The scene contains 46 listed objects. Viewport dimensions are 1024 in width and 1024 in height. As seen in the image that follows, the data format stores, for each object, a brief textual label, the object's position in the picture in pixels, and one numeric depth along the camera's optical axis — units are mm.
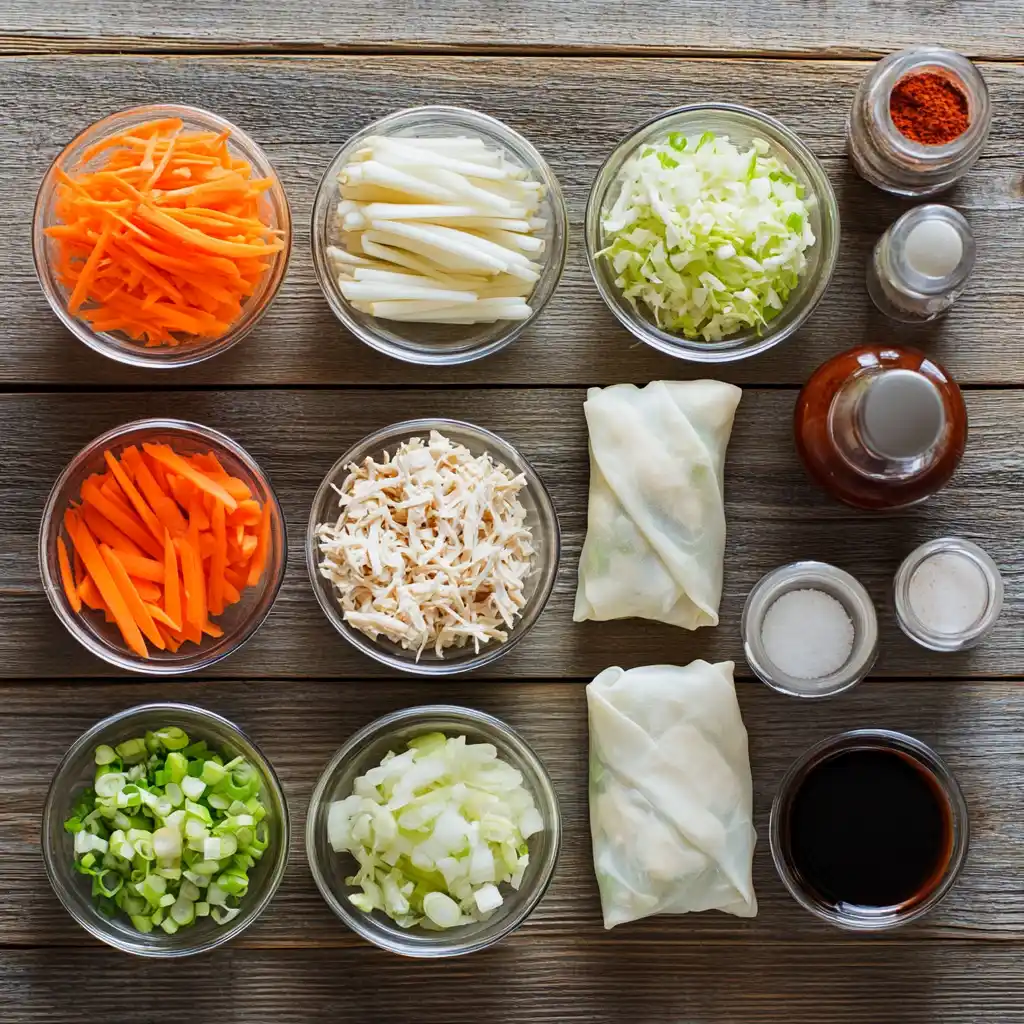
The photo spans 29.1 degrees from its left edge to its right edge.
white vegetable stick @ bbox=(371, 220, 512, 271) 894
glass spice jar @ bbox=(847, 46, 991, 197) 902
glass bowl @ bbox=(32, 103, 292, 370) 905
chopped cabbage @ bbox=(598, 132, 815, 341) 894
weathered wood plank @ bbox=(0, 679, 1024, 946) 940
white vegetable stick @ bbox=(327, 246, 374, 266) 910
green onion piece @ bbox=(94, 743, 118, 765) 916
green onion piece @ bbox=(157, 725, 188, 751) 915
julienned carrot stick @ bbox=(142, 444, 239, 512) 888
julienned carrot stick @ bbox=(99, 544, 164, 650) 891
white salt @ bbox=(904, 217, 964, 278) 901
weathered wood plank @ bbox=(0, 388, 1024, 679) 941
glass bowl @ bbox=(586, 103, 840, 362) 922
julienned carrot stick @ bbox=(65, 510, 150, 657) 891
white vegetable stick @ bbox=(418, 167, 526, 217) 900
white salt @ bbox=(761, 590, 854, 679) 928
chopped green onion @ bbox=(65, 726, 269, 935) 899
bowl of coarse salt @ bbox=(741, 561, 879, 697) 925
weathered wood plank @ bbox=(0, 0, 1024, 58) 941
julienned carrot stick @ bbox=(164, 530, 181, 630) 886
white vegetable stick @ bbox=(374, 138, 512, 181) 901
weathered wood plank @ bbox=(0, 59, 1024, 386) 941
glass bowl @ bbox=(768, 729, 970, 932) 916
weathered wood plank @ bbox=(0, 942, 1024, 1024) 940
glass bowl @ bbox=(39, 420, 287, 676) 912
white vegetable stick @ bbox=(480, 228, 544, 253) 910
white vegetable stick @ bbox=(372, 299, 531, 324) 911
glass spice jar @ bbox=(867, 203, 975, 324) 901
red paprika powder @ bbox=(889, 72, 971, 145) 903
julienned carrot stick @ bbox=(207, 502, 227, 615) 886
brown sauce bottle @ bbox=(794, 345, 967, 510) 867
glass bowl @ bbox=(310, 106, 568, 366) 919
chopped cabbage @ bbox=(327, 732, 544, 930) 899
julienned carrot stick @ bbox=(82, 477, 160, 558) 895
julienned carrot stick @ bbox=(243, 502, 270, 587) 901
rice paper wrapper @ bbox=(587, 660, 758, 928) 928
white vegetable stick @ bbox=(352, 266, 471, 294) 906
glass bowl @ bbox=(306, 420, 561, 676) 918
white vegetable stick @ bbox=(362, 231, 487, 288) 904
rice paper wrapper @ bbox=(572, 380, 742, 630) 934
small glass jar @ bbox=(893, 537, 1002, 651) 926
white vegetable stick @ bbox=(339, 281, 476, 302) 904
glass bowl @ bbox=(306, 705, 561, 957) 917
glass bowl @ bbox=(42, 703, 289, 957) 910
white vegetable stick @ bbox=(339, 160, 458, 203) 894
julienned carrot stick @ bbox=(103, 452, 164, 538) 891
